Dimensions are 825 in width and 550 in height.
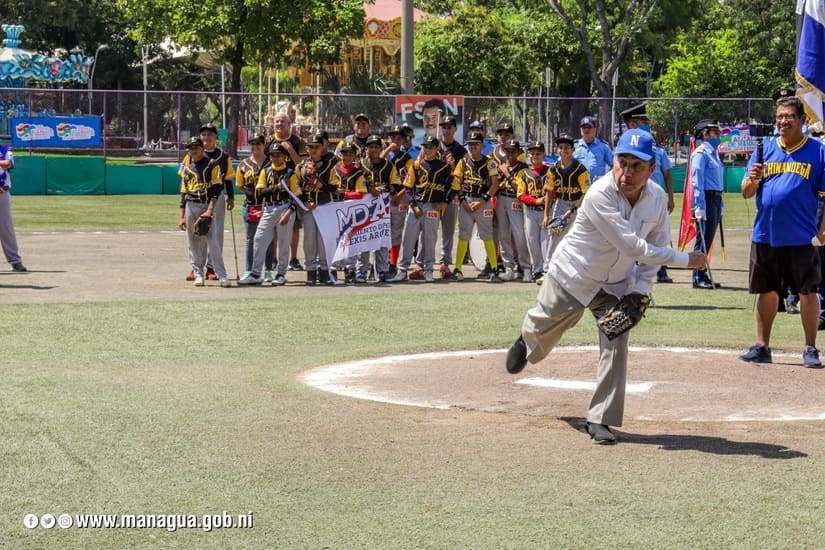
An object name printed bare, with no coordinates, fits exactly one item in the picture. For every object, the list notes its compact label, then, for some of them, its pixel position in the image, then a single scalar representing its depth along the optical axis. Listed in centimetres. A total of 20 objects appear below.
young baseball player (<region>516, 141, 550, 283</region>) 1688
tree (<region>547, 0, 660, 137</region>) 4525
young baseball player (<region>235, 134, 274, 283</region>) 1678
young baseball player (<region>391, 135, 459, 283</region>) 1762
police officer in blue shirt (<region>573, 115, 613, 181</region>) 1703
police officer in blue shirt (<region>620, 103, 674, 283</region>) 1297
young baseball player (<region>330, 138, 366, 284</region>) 1727
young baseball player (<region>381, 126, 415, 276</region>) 1777
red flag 1683
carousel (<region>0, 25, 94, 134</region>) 5822
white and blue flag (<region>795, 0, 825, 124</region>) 1164
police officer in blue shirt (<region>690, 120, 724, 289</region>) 1647
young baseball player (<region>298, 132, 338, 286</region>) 1675
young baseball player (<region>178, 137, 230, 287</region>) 1634
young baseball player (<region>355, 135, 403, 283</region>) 1747
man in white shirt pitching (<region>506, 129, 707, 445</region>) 754
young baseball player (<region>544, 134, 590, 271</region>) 1620
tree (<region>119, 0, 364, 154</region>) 4328
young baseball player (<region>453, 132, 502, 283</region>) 1761
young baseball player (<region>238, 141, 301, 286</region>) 1656
